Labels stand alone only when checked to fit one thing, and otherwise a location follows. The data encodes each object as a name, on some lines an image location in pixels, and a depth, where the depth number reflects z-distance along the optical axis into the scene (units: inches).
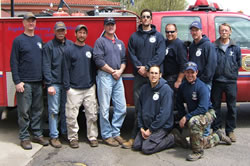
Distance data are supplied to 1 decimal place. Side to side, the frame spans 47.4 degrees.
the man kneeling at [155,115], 171.2
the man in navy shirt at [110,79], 178.7
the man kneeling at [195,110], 160.9
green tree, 1137.3
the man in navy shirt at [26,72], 172.4
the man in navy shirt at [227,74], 183.3
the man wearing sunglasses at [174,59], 182.4
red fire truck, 193.9
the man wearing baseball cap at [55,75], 177.5
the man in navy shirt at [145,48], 179.4
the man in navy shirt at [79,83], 176.9
